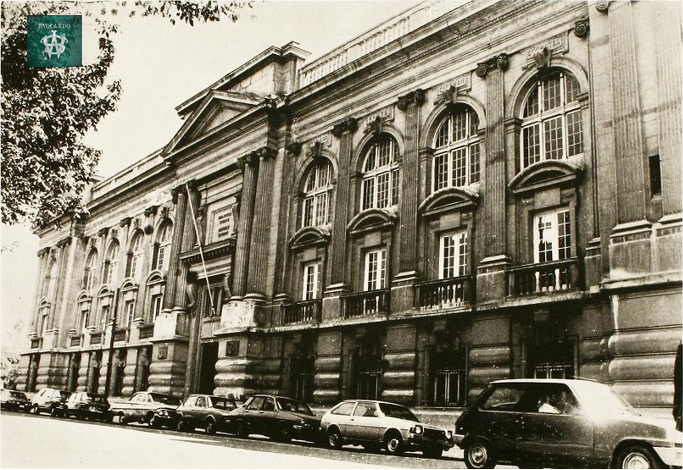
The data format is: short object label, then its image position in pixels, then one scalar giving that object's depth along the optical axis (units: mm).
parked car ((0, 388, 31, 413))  36094
